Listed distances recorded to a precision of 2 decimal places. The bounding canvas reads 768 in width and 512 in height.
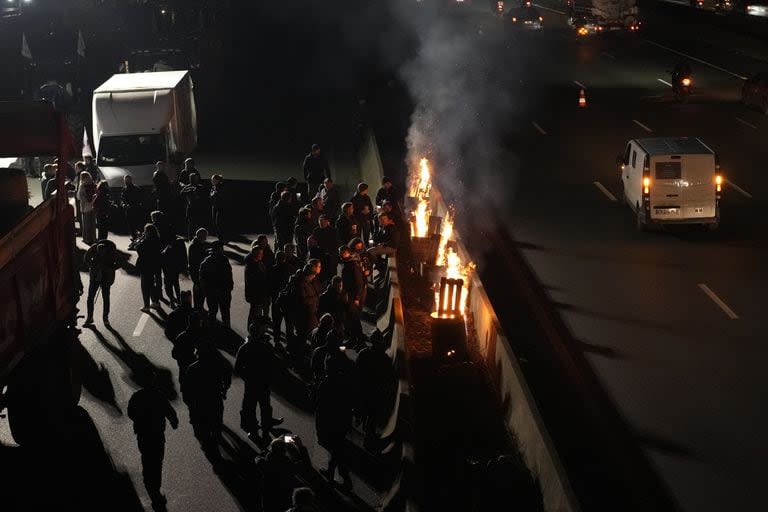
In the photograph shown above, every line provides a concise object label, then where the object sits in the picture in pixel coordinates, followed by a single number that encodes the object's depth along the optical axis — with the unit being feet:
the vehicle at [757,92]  119.55
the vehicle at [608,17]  179.73
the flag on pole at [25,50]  120.47
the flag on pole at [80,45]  123.95
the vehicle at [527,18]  193.36
